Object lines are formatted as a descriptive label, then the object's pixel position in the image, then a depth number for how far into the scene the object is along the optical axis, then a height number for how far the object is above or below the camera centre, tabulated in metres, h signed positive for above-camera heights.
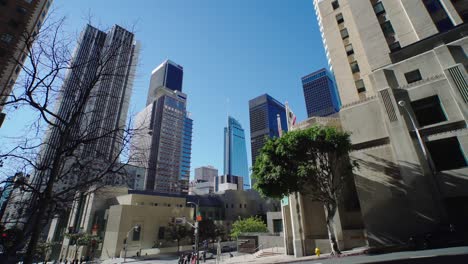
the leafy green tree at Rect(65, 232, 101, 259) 50.66 -4.38
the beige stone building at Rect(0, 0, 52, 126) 32.34 +31.97
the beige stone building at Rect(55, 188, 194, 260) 52.28 -0.90
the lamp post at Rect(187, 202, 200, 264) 27.43 -1.83
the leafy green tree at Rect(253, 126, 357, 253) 19.36 +4.61
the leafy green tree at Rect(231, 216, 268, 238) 56.86 -2.68
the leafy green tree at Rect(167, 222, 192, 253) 54.41 -3.36
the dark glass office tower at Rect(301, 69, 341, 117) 180.75 +97.59
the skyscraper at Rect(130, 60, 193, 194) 133.88 +59.09
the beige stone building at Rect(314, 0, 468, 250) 18.28 +7.50
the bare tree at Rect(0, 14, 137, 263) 6.30 +3.99
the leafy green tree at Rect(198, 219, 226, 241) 60.59 -3.63
